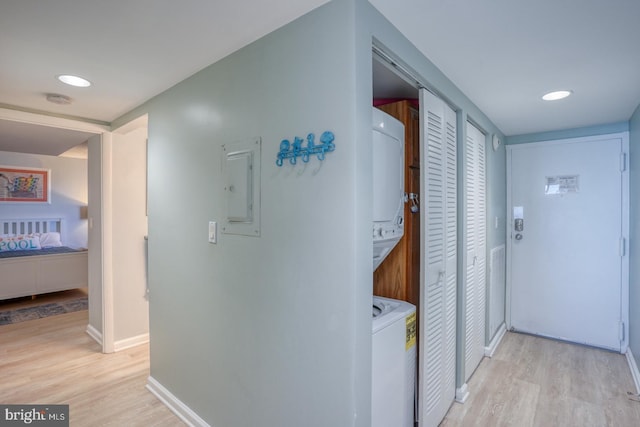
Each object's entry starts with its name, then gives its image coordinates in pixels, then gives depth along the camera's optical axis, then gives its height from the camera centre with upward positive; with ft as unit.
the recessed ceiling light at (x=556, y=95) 6.89 +2.59
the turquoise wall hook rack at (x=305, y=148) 3.92 +0.83
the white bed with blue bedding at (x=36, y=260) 13.62 -2.16
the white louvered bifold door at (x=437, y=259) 5.44 -0.88
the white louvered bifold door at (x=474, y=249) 7.27 -0.92
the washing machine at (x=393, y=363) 4.45 -2.31
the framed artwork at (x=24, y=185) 15.87 +1.41
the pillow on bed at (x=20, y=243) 15.12 -1.49
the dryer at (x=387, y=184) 4.59 +0.43
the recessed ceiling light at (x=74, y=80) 6.17 +2.63
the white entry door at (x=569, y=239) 9.34 -0.87
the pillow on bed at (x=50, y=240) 16.51 -1.44
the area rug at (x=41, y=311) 12.27 -4.06
